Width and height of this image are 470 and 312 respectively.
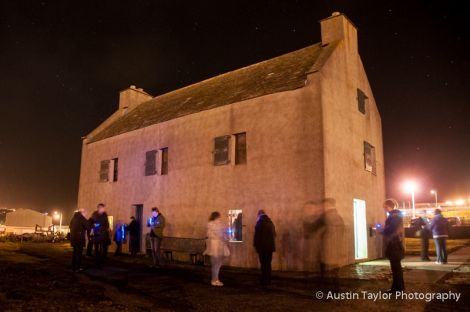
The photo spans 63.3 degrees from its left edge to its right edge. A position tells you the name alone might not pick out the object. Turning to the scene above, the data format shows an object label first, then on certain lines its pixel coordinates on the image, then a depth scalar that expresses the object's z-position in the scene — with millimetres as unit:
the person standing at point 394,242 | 8094
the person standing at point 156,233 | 12842
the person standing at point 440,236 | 12586
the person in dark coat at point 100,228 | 13639
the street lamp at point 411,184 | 25450
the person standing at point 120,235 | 18328
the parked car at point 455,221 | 33831
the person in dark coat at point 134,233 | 17406
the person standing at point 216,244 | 9289
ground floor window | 14305
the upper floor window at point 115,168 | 20922
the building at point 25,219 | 50344
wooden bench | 14180
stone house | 12781
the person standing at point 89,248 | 15897
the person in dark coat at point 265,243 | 9344
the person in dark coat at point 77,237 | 11656
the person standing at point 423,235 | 13773
